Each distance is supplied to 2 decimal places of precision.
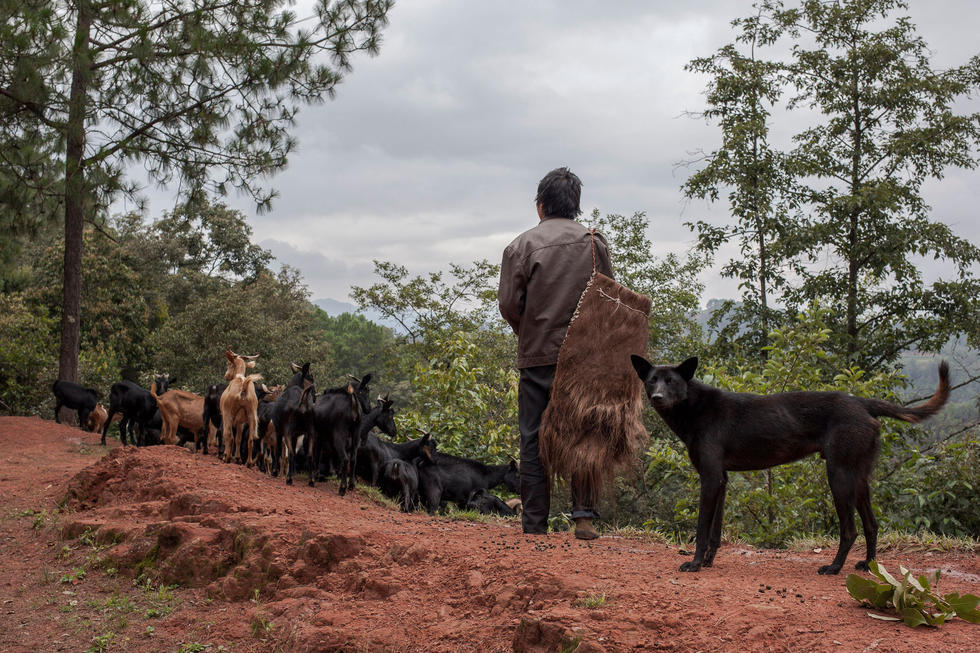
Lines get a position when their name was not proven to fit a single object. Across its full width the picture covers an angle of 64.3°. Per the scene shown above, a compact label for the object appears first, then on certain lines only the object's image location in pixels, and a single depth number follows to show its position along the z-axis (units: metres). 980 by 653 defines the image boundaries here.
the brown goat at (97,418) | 15.31
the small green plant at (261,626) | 4.74
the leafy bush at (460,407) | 11.70
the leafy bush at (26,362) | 17.52
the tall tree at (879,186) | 15.84
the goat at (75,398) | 14.92
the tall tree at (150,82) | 13.45
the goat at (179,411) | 10.30
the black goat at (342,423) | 8.73
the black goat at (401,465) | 9.61
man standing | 5.85
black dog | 4.53
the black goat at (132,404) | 11.84
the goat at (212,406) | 9.60
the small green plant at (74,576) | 6.00
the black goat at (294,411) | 8.56
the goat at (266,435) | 9.58
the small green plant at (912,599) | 3.39
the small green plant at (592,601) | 3.72
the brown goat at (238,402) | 8.66
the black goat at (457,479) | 10.37
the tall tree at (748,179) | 17.03
